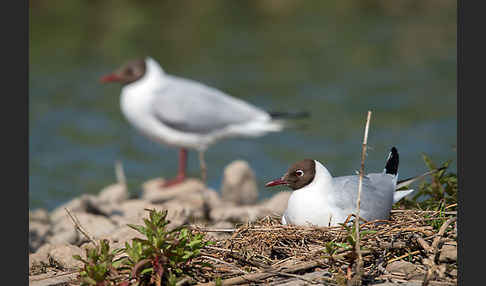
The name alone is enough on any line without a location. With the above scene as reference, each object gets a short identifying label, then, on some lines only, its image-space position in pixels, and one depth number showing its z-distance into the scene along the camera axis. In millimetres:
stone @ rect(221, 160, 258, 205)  17344
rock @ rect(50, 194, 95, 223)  14875
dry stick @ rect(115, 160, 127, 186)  17125
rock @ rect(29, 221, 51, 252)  13923
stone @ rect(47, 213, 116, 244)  13141
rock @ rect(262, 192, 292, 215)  14961
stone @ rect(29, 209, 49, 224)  15951
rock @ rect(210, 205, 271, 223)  14554
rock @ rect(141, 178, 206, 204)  17672
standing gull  19469
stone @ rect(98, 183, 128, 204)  16875
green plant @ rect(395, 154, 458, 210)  11141
